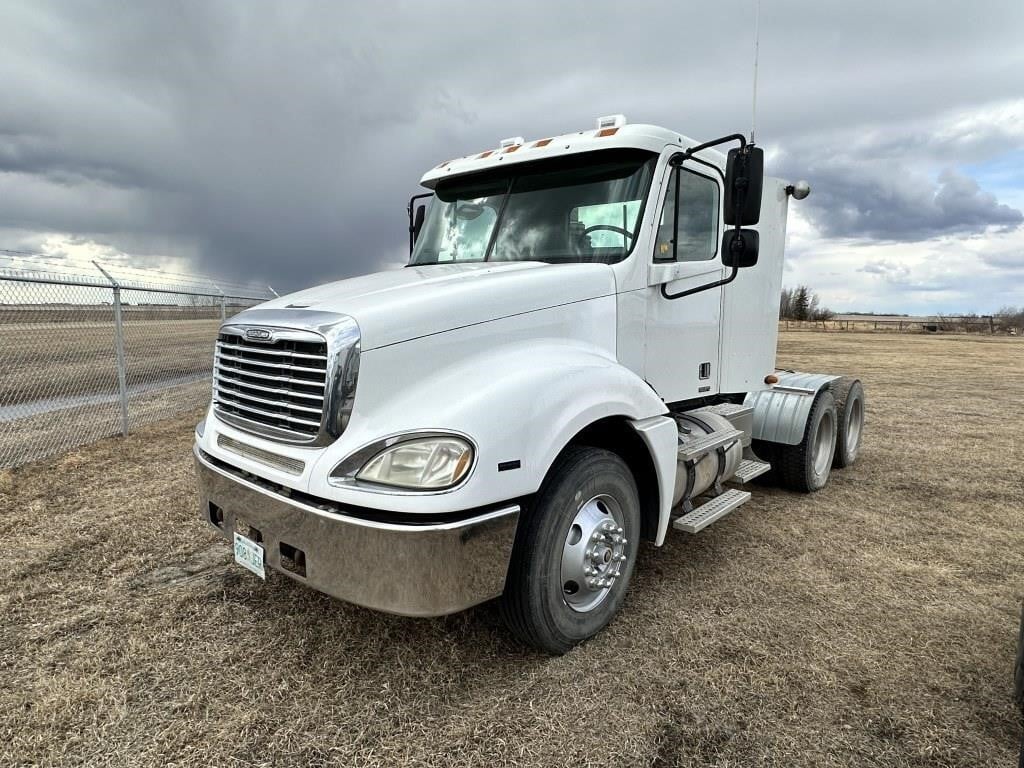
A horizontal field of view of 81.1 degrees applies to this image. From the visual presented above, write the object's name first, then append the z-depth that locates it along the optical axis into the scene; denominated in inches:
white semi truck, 92.0
